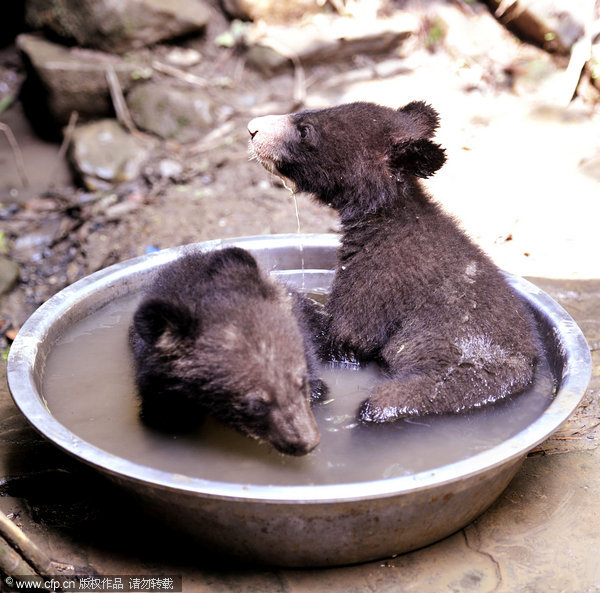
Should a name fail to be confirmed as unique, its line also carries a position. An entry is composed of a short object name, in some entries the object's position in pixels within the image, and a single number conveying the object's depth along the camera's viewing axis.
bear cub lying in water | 3.46
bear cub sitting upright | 4.06
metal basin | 3.05
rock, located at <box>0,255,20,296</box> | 7.23
